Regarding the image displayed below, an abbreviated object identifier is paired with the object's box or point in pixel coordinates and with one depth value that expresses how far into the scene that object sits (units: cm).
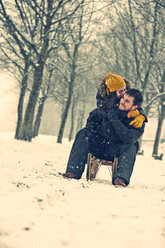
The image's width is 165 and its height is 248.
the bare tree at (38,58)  1019
